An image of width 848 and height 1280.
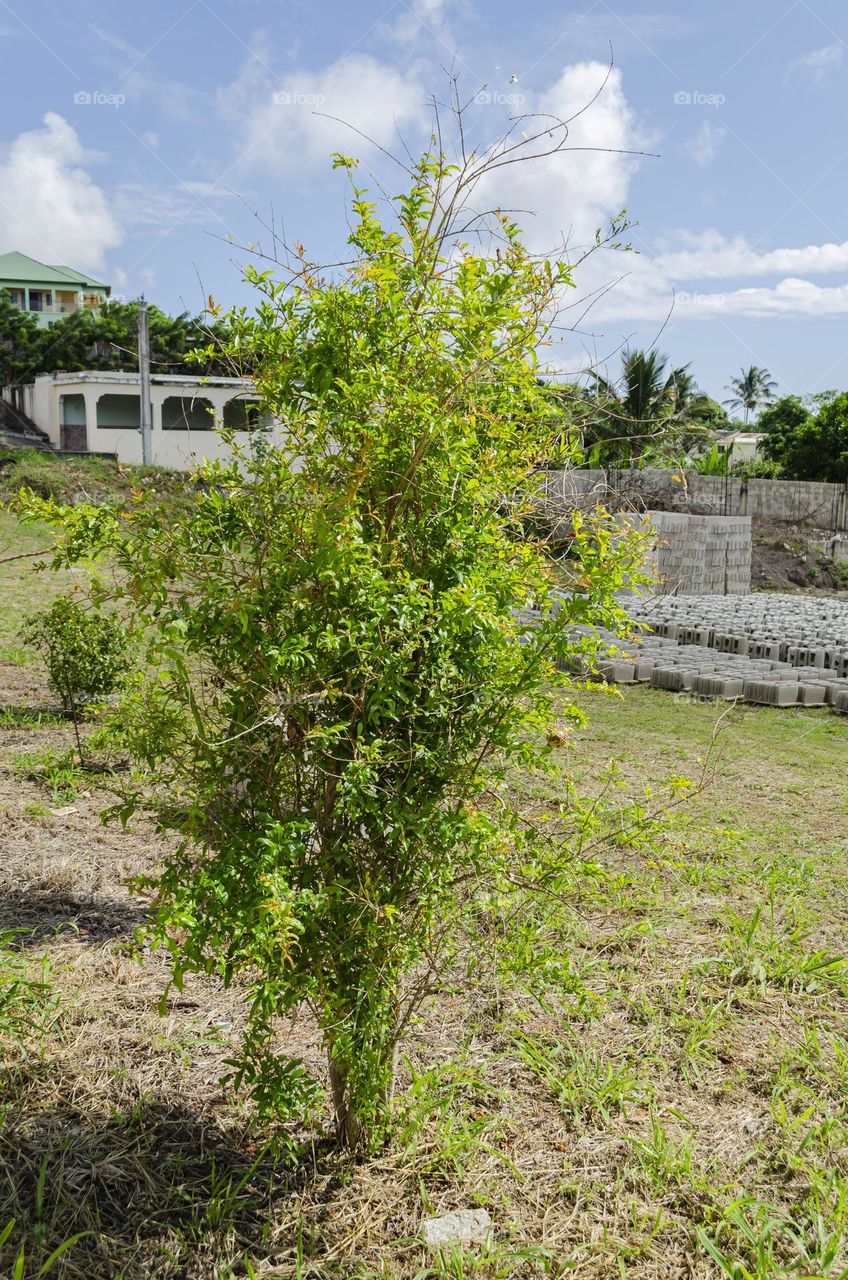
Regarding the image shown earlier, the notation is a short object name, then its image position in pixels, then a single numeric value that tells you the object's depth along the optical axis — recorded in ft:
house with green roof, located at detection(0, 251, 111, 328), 189.78
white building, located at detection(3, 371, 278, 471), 104.06
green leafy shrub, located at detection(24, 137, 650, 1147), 7.93
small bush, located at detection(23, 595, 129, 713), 22.85
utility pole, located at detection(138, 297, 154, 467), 78.88
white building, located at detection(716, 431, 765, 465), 181.18
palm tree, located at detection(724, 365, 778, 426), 238.64
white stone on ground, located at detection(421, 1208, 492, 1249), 8.81
